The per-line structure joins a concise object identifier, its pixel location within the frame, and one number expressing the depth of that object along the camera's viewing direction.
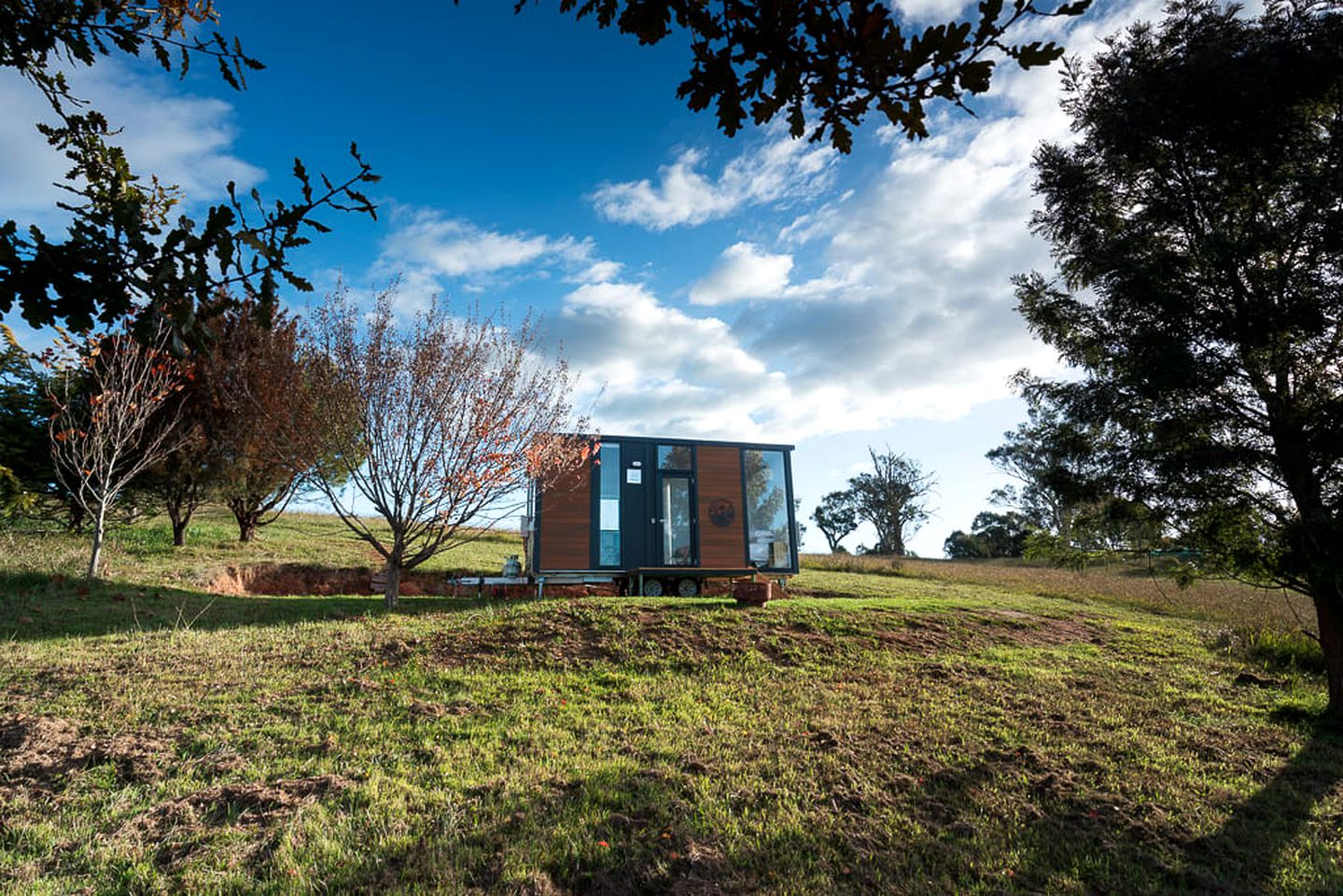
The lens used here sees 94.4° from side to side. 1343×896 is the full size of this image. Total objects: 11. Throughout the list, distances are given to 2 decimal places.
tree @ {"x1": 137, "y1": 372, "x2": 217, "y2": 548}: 15.03
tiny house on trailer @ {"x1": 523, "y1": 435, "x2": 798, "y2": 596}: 13.06
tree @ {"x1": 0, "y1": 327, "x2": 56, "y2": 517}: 13.72
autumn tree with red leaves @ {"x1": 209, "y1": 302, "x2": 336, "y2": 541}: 10.48
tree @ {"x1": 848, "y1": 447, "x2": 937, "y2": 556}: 45.47
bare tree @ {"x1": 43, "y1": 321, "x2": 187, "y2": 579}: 11.41
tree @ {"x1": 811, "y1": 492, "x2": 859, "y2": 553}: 53.06
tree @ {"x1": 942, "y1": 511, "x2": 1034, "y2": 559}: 47.19
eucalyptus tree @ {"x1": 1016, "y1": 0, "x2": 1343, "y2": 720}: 6.56
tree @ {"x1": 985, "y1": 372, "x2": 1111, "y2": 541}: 7.82
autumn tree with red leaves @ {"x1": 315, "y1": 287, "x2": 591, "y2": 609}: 9.97
